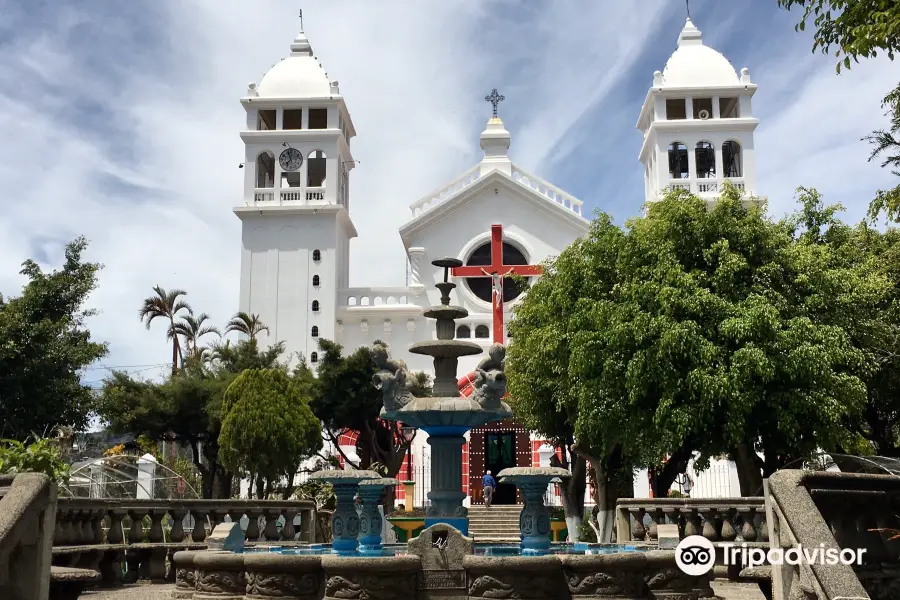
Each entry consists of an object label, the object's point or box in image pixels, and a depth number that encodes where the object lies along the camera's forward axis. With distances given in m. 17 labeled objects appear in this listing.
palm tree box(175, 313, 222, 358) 41.28
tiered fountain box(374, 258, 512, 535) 10.76
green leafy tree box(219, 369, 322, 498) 24.53
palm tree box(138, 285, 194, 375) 41.16
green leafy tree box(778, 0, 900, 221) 8.21
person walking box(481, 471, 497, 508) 26.06
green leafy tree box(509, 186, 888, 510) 15.14
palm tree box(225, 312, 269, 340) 35.28
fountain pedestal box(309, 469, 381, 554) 9.29
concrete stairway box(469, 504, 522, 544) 23.80
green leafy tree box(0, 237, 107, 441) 21.91
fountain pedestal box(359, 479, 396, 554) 9.35
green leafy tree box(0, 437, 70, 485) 10.12
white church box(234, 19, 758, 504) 36.16
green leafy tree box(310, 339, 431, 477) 31.17
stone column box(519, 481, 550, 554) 9.02
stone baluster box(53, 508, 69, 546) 9.62
